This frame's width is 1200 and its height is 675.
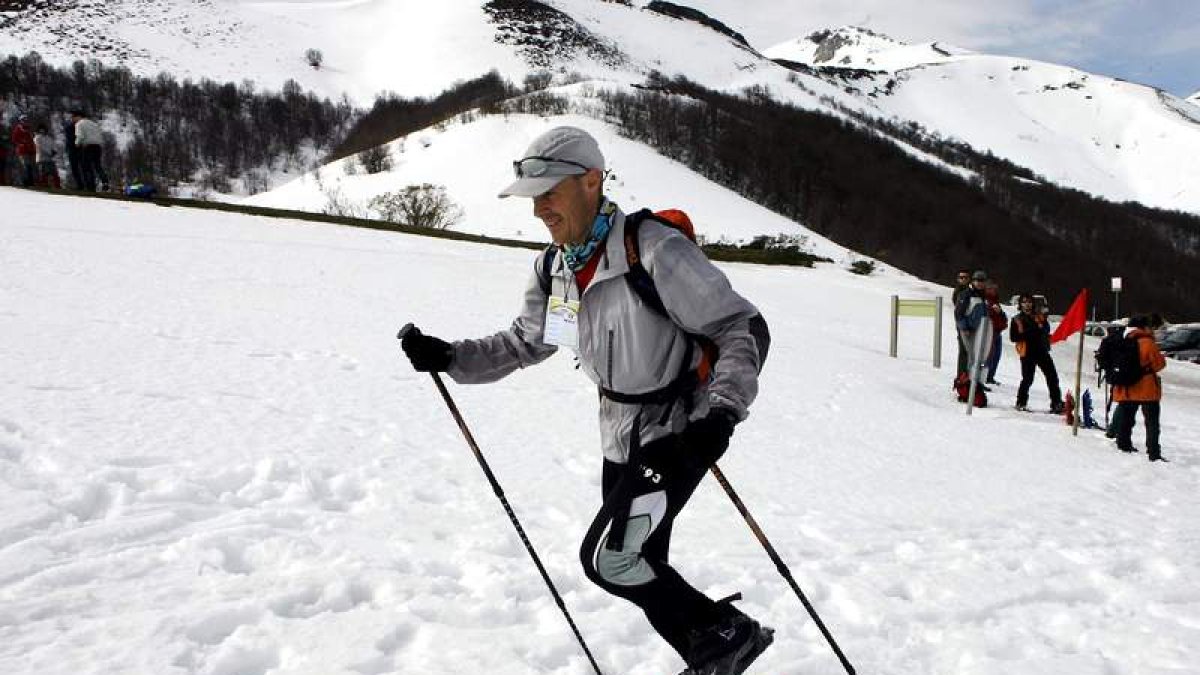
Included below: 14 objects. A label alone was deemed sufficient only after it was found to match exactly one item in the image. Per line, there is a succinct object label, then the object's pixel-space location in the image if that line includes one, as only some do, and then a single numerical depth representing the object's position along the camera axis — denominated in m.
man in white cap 2.54
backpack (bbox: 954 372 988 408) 12.00
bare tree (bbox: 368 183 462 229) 34.66
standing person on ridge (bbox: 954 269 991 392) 11.32
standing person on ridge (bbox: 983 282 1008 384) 11.94
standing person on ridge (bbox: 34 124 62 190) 20.53
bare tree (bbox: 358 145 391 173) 66.50
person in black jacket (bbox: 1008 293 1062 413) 11.82
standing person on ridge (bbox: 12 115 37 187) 20.52
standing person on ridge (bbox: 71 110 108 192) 19.50
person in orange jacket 9.02
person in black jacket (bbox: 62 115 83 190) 20.11
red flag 10.10
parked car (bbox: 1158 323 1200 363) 31.78
